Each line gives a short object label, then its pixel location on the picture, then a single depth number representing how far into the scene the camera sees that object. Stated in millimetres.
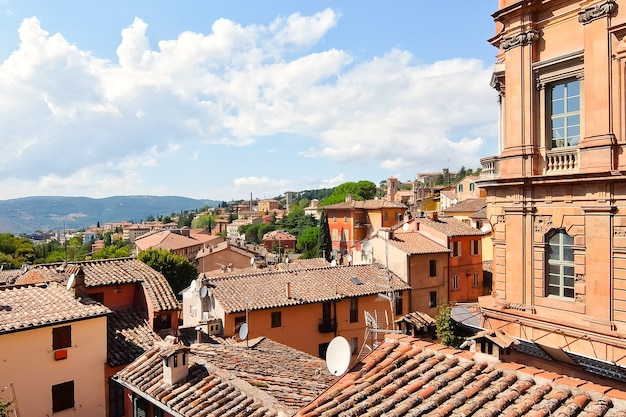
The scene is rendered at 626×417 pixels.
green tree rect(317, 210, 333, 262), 68500
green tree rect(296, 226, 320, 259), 92375
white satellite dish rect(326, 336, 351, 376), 7660
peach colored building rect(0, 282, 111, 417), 13781
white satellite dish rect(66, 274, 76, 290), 16609
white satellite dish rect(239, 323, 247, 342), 17422
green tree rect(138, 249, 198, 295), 46031
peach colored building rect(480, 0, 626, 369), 11531
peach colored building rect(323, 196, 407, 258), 65062
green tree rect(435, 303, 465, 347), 20719
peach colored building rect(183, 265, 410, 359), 21891
